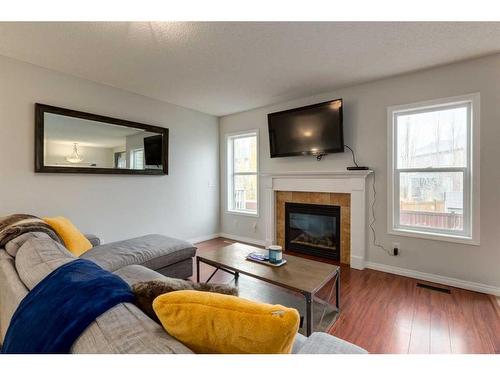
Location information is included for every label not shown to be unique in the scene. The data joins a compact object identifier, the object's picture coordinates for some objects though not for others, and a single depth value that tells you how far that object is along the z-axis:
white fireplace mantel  3.02
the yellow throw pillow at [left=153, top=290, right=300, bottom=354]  0.63
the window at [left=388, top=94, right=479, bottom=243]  2.45
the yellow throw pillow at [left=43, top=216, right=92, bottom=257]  2.05
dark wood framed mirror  2.61
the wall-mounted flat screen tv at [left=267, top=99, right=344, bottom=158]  3.12
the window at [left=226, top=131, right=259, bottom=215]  4.27
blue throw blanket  0.69
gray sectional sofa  0.65
